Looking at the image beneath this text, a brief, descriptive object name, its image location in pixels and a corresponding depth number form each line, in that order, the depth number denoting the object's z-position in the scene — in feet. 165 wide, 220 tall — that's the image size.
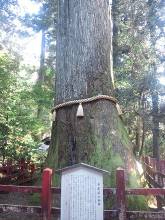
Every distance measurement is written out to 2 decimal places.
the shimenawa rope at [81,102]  12.04
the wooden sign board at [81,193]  8.08
